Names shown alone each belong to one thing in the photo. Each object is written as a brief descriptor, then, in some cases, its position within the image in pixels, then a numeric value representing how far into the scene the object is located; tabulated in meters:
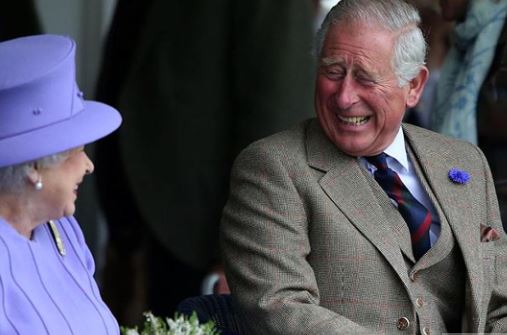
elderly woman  6.24
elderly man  7.34
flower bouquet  6.51
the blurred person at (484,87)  9.38
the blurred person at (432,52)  10.41
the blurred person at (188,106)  10.28
